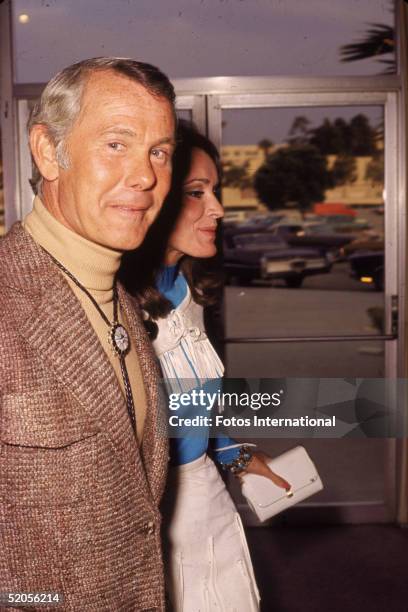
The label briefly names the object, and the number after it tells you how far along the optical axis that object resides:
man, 0.79
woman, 1.28
